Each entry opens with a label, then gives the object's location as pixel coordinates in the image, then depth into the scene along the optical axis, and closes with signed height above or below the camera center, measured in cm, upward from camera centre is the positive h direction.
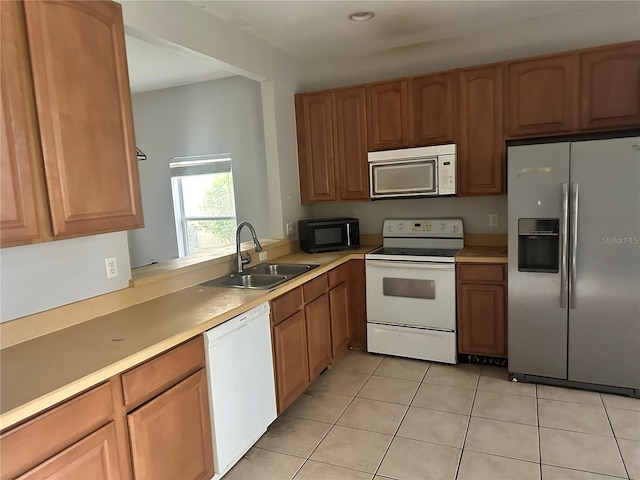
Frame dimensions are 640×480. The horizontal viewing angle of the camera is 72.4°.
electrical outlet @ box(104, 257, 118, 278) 219 -32
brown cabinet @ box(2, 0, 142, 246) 151 +33
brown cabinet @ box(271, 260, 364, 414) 259 -93
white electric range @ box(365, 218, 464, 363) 334 -87
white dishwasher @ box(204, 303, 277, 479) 202 -93
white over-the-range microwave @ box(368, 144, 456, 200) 338 +11
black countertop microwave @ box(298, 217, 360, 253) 371 -37
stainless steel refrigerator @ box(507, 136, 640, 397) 268 -54
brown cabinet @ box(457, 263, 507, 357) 322 -94
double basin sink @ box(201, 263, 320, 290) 279 -55
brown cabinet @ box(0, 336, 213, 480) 128 -77
